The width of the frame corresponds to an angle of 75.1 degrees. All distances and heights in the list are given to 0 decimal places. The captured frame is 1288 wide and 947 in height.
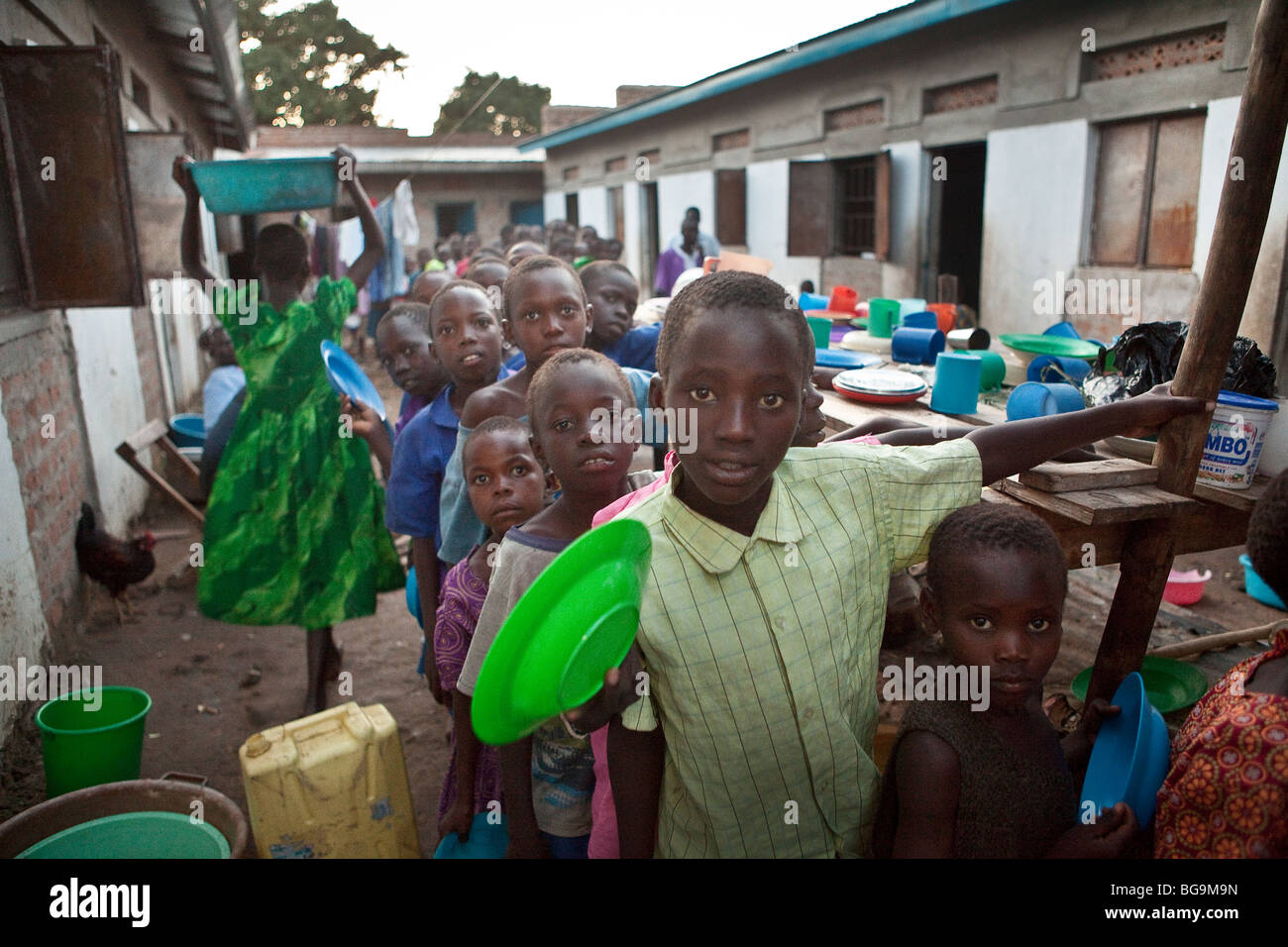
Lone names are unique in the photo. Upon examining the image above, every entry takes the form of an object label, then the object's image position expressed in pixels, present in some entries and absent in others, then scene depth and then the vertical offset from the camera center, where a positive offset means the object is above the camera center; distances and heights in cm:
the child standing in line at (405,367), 326 -37
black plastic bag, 189 -25
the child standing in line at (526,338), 247 -21
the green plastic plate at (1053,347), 295 -30
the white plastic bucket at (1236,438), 175 -37
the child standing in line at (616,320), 350 -22
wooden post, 152 -9
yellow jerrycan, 206 -126
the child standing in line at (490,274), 416 -3
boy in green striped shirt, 124 -51
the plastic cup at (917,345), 316 -31
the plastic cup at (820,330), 351 -27
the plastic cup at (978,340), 320 -30
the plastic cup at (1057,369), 262 -34
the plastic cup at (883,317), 375 -24
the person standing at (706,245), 902 +22
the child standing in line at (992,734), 132 -74
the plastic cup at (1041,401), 196 -33
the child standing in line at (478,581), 197 -73
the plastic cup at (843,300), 474 -21
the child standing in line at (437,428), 273 -50
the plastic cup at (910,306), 390 -21
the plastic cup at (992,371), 282 -37
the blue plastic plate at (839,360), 302 -34
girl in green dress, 337 -90
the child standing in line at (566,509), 169 -49
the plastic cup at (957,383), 239 -34
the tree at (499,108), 3469 +656
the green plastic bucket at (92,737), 254 -141
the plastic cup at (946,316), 398 -26
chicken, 413 -138
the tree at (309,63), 2930 +735
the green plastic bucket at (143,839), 197 -132
